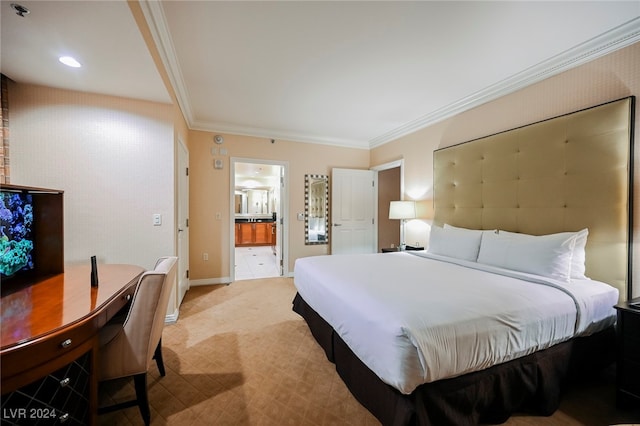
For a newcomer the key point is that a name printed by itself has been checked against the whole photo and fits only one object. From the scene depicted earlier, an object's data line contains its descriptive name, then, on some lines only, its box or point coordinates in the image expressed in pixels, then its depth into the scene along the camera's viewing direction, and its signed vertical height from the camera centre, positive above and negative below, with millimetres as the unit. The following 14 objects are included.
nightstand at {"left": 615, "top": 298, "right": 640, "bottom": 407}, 1553 -910
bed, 1319 -557
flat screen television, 1456 -174
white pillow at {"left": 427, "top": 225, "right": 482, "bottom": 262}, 2738 -381
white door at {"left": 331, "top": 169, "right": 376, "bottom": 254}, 4922 -46
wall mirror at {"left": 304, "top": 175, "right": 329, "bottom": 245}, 4832 -8
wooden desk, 911 -516
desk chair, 1412 -764
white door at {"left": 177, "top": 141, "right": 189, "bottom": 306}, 3222 -181
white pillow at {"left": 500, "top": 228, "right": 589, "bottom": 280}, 2090 -372
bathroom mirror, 9938 +298
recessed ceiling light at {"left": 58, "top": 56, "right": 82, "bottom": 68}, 1863 +1102
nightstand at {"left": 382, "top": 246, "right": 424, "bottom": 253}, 3775 -619
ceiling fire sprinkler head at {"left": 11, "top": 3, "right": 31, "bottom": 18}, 1366 +1092
